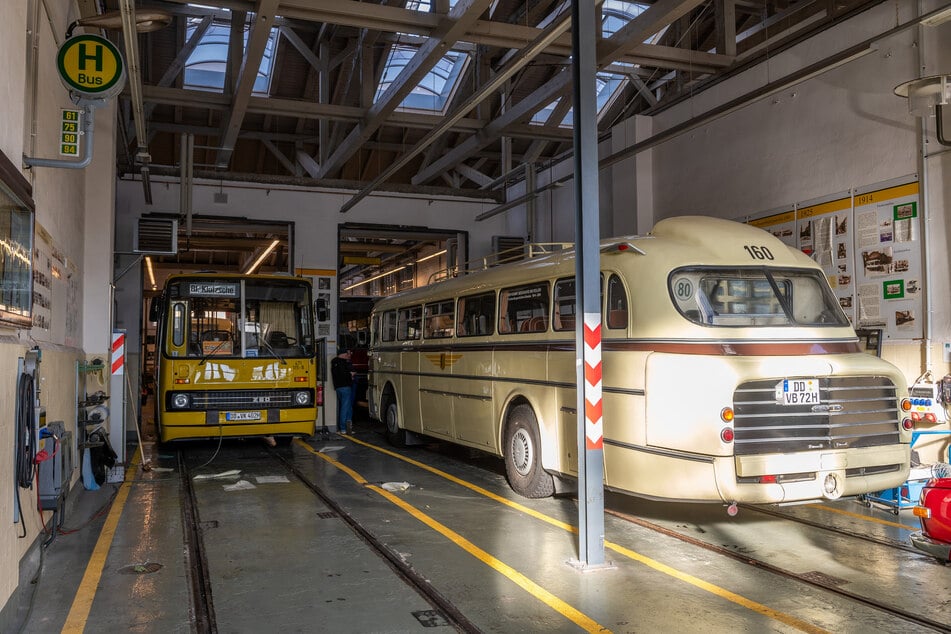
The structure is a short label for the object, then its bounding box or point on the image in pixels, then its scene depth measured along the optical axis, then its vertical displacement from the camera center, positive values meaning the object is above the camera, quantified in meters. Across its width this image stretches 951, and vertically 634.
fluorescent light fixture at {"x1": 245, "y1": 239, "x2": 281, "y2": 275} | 21.80 +2.90
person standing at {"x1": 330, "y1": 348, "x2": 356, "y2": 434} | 16.30 -0.77
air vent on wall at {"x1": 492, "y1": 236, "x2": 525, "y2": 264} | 18.81 +2.56
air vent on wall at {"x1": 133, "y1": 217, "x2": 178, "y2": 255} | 14.29 +2.14
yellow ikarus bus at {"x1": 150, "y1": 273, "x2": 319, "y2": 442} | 11.45 -0.08
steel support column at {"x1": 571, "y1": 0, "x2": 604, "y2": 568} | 6.12 +0.57
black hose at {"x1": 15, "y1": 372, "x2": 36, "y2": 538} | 4.98 -0.50
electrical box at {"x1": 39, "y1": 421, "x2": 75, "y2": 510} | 5.84 -0.88
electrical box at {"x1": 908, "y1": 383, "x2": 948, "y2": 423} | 8.38 -0.63
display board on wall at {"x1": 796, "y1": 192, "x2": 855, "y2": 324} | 9.72 +1.35
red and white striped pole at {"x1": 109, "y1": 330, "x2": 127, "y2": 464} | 10.53 -0.54
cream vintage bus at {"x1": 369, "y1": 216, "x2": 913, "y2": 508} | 6.33 -0.28
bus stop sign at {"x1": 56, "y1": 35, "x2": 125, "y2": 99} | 6.52 +2.39
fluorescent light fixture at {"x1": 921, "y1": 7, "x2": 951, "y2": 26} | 7.36 +3.08
